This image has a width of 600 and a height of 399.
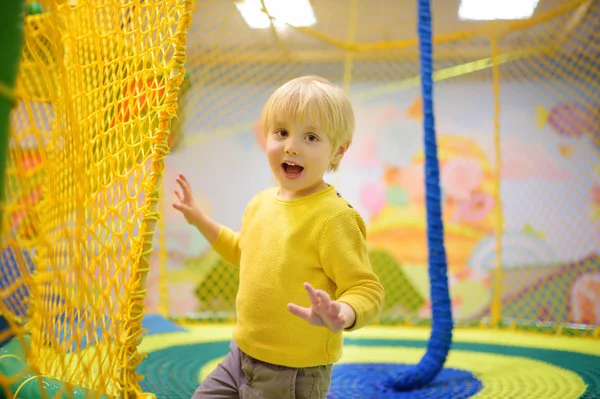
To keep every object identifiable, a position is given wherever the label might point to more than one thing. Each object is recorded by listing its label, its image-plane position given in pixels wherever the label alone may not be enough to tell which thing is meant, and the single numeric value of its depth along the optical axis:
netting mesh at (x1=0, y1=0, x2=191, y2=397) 0.67
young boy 0.73
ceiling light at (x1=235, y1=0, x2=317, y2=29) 2.34
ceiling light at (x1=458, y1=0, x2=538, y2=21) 2.38
